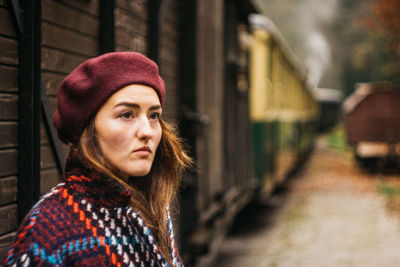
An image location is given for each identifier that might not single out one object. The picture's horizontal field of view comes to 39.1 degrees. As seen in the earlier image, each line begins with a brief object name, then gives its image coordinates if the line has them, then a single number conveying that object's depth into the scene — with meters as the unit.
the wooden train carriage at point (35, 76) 2.09
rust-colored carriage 14.91
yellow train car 8.54
